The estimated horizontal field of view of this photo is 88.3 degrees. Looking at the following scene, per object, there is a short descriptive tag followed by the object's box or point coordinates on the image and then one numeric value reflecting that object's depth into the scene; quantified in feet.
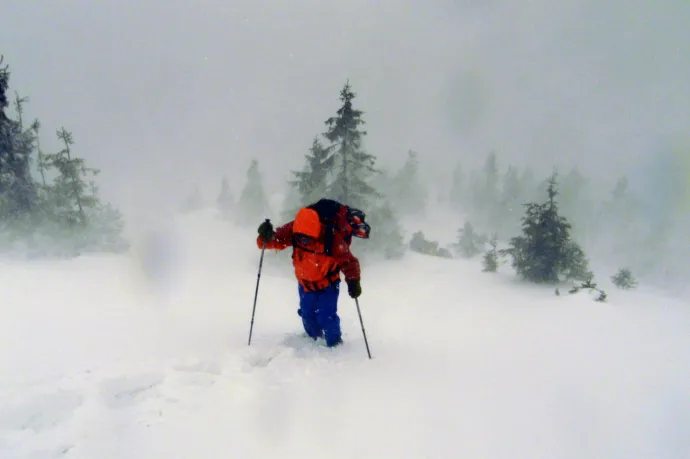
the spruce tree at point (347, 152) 66.49
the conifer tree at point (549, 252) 52.29
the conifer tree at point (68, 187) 65.62
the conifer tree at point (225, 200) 173.99
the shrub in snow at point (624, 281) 58.24
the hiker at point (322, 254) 18.75
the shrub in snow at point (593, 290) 38.88
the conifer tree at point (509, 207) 170.81
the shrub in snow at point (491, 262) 63.10
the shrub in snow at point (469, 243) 133.28
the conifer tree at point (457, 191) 218.79
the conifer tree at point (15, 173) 55.98
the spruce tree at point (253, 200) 152.25
